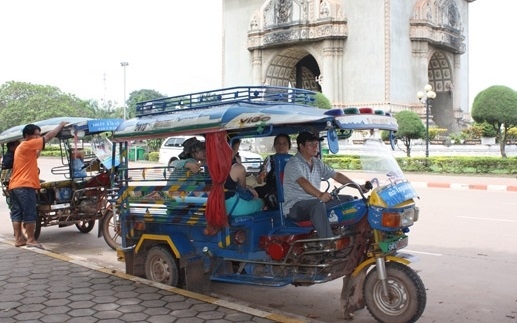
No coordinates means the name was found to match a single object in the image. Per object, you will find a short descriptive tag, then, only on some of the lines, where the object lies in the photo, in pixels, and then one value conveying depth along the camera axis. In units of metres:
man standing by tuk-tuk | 7.51
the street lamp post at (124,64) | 51.81
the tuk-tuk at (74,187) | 8.59
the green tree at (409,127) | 29.20
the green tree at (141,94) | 101.03
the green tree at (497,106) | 24.16
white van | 6.55
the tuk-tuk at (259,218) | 4.42
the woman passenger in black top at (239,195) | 5.07
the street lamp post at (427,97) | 27.27
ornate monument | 37.28
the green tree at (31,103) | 67.50
